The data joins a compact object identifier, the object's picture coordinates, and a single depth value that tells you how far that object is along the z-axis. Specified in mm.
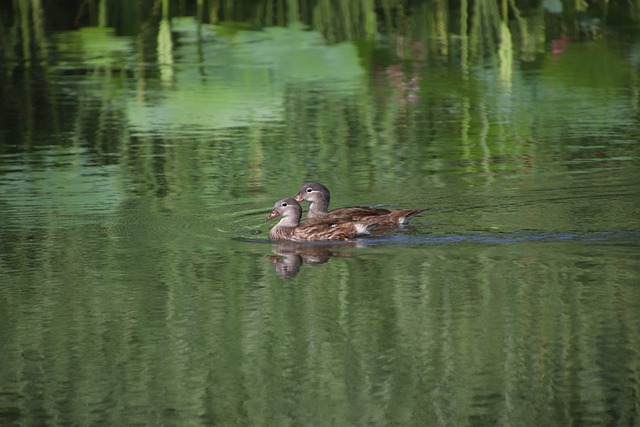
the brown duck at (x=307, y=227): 16922
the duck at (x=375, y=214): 16859
